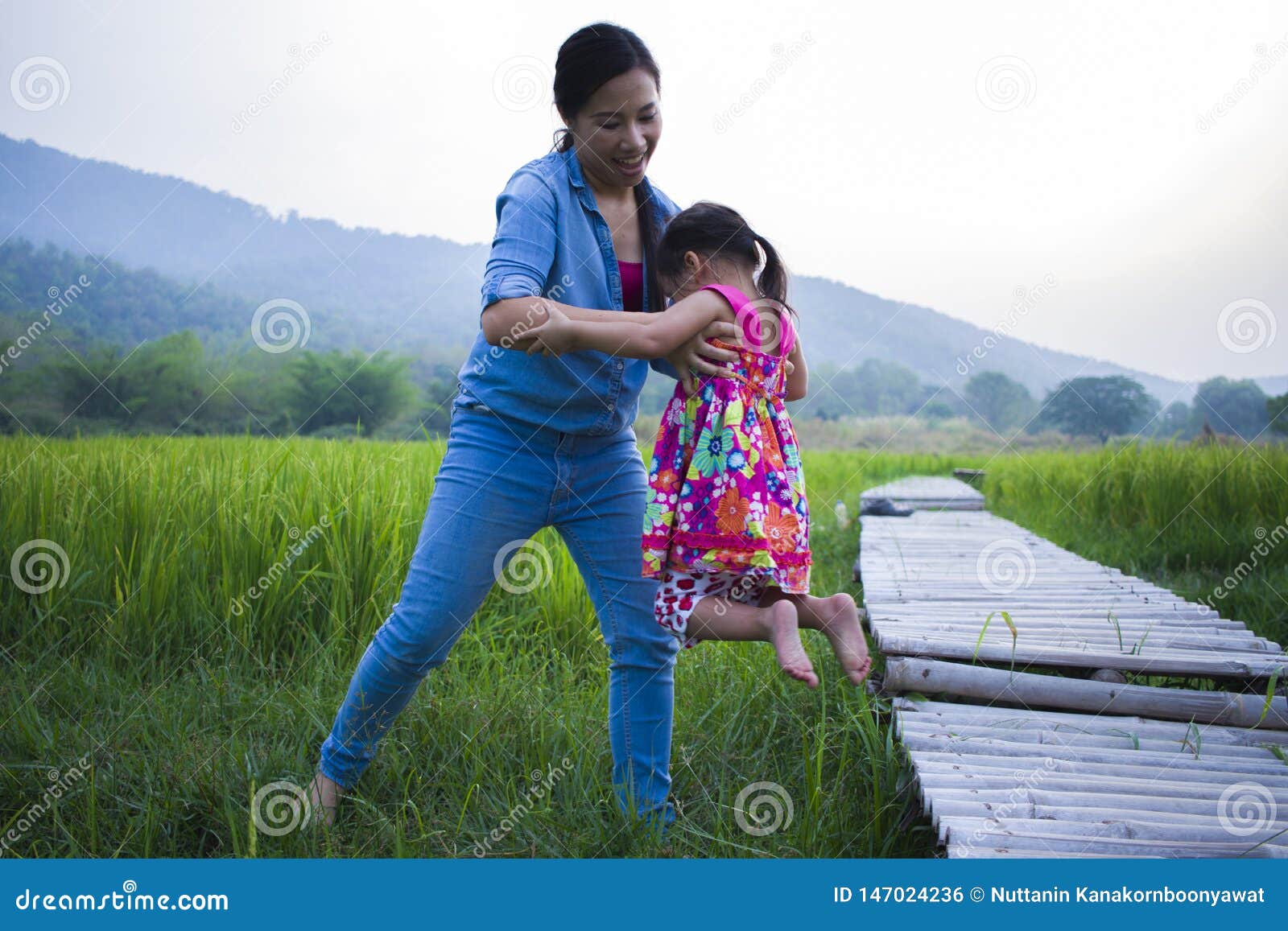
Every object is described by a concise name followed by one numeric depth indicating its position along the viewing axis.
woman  1.96
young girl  1.78
